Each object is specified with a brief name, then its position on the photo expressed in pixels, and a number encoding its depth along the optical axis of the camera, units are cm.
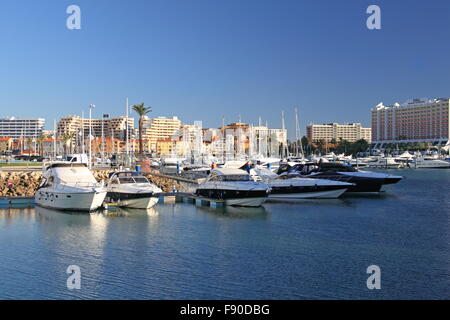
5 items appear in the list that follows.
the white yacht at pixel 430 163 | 14414
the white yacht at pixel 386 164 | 14200
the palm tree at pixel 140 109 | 9219
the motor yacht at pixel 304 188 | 4534
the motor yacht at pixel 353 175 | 5164
